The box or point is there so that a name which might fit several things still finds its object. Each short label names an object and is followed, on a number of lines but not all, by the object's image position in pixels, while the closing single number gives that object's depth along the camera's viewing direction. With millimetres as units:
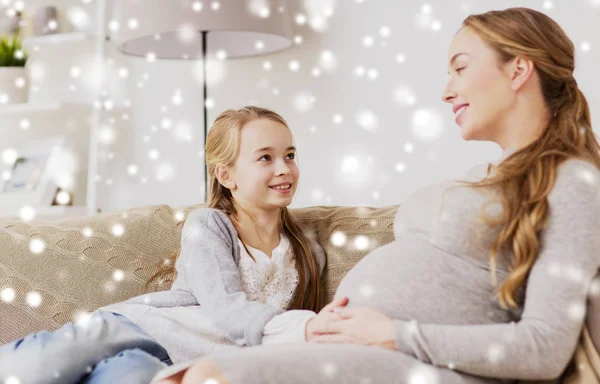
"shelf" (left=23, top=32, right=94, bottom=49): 2746
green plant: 2762
